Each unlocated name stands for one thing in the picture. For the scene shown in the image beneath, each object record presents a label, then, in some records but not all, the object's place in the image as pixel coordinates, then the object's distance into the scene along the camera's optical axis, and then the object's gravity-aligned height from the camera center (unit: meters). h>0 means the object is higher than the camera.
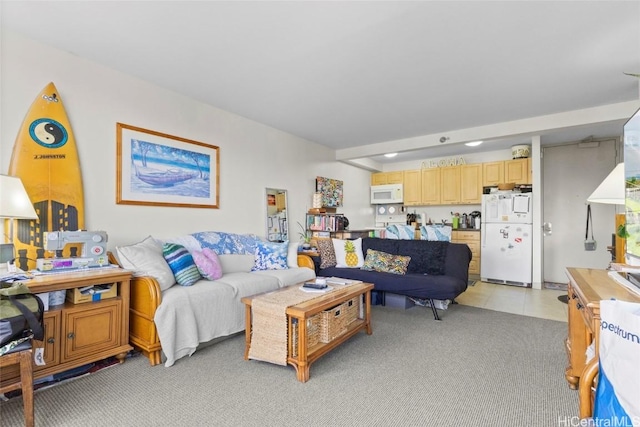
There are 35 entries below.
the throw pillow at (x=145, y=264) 2.49 -0.41
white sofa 2.29 -0.72
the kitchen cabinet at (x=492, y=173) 5.50 +0.75
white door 5.00 +0.15
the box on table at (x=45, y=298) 2.01 -0.56
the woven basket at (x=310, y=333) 2.16 -0.85
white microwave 6.59 +0.45
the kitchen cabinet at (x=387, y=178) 6.65 +0.80
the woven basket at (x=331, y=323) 2.35 -0.84
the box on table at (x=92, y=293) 2.16 -0.57
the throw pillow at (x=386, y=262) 3.88 -0.61
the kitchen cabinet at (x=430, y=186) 6.18 +0.58
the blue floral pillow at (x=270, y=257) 3.62 -0.50
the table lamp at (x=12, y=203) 1.95 +0.06
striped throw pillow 2.66 -0.44
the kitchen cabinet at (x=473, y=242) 5.59 -0.49
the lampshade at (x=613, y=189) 2.34 +0.21
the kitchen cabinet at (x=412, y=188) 6.38 +0.56
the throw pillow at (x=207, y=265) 2.87 -0.48
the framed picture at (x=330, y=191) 5.31 +0.41
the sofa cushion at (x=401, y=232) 4.66 -0.27
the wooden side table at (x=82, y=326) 1.96 -0.78
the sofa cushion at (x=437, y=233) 4.29 -0.25
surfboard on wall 2.31 +0.30
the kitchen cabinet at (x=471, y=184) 5.74 +0.58
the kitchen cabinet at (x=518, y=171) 5.23 +0.76
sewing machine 2.21 -0.27
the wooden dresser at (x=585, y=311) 1.21 -0.45
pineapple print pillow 4.17 -0.53
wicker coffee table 2.08 -0.83
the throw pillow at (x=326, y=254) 4.11 -0.53
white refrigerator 4.98 -0.37
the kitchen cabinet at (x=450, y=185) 5.97 +0.58
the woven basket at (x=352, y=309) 2.63 -0.83
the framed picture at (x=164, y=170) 2.94 +0.45
